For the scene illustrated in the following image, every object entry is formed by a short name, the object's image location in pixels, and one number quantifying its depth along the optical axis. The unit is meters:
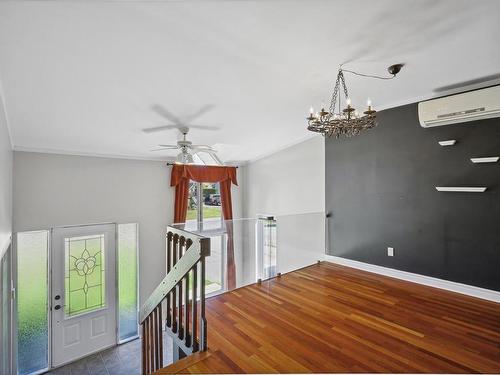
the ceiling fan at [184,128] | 3.29
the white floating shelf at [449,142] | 3.25
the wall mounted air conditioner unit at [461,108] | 2.83
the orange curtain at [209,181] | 4.76
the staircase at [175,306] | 2.10
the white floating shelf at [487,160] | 2.96
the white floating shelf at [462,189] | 3.03
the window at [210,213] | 4.97
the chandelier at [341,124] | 2.39
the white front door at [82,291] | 4.34
